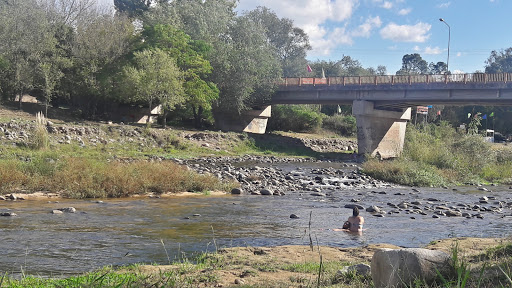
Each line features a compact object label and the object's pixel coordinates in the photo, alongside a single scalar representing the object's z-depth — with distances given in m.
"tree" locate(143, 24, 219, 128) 53.72
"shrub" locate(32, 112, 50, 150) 33.84
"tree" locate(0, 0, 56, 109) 48.44
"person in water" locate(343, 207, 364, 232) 16.03
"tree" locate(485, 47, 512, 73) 138.00
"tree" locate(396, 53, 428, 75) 186.75
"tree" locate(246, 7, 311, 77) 114.88
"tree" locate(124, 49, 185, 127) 49.16
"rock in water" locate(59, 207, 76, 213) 17.65
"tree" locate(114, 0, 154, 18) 95.62
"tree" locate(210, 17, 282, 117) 59.28
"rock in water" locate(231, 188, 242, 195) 25.33
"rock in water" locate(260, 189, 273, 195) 25.55
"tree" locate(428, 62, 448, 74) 184.00
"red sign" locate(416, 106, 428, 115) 79.96
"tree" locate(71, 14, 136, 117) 51.78
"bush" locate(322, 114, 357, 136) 81.88
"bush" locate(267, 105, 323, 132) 75.19
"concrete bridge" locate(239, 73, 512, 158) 51.09
